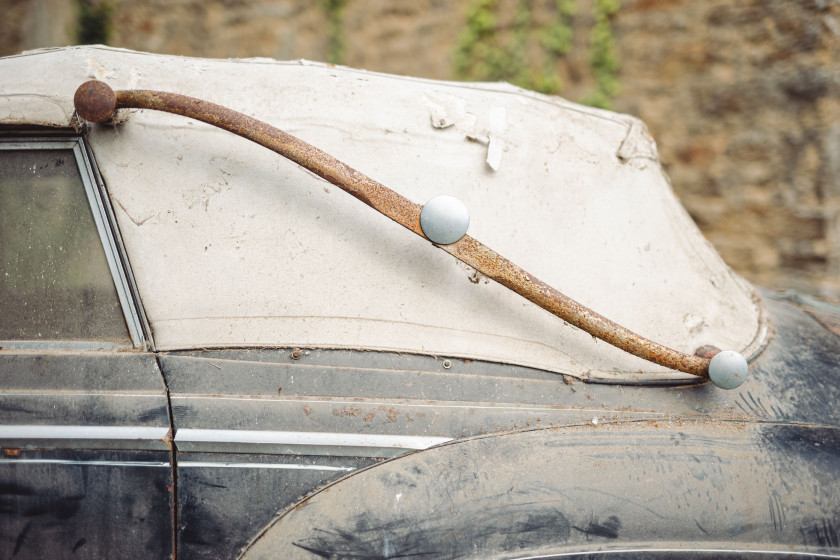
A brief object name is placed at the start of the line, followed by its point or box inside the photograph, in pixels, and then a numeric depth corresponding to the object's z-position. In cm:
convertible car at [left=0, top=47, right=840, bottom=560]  135
